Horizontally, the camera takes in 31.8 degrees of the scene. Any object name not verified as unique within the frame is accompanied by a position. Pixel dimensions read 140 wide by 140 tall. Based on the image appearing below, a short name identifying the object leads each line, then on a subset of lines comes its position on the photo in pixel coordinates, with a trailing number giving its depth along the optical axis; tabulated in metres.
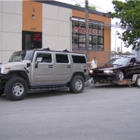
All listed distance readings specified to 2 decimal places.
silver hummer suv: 9.29
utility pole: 16.03
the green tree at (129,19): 20.89
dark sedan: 13.40
